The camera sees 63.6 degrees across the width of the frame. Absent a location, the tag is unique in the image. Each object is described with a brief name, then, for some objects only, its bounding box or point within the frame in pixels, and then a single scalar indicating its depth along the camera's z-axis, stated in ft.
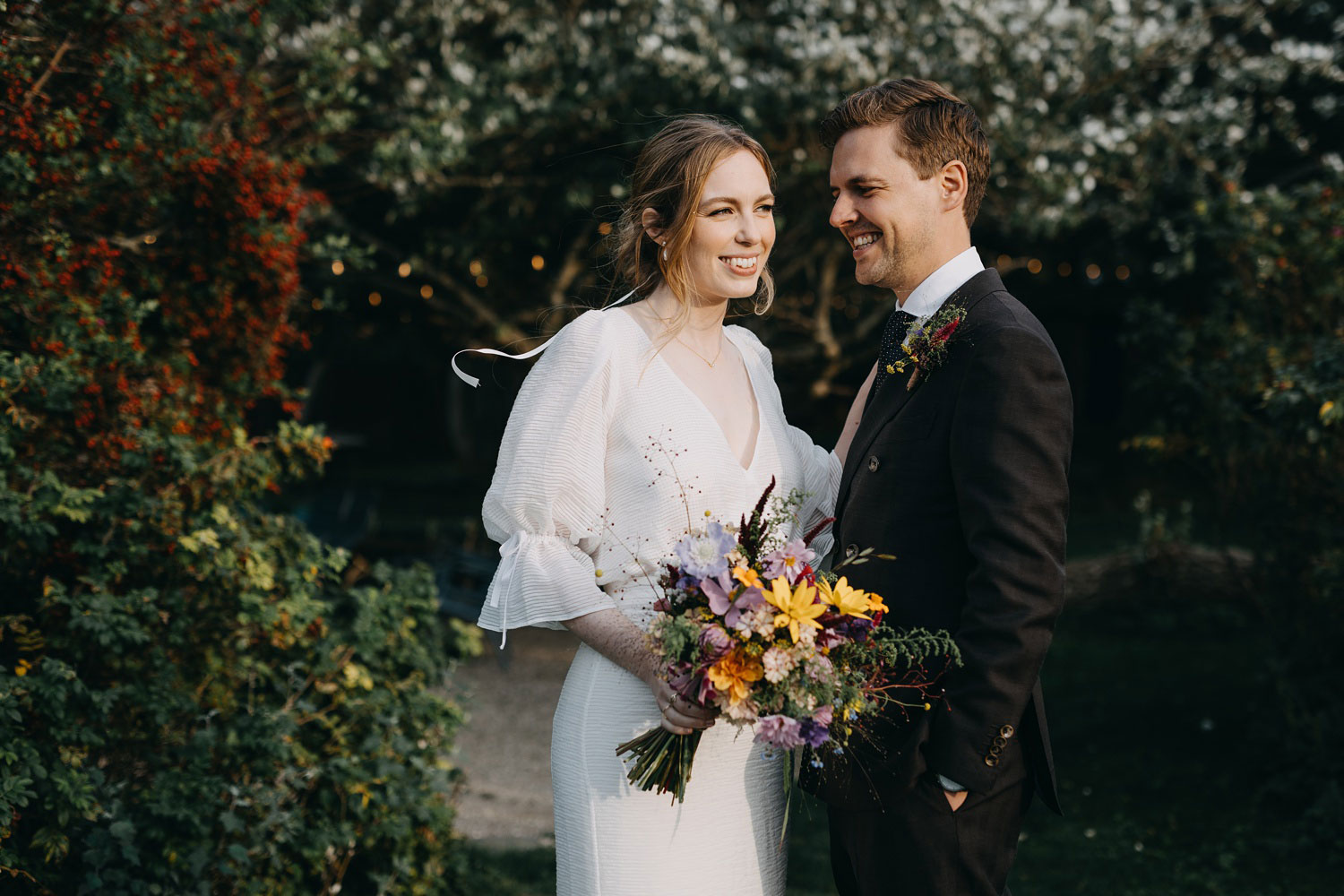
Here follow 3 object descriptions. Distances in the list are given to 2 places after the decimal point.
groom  7.06
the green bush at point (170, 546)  10.46
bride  7.64
